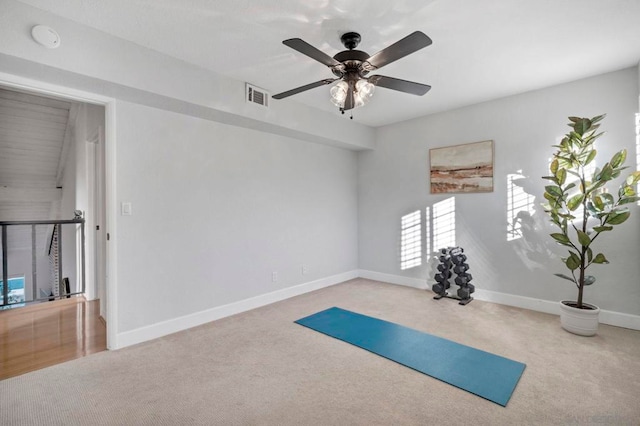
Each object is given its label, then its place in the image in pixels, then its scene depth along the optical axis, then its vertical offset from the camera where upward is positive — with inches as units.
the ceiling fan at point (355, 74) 77.2 +40.1
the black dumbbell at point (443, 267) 156.9 -30.5
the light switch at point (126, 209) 107.3 +1.0
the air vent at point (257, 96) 129.2 +51.6
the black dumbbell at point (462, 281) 151.8 -36.9
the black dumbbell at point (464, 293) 150.9 -42.8
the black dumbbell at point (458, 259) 152.8 -25.6
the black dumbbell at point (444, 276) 157.2 -35.5
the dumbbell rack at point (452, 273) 151.9 -34.6
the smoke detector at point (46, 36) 79.0 +48.1
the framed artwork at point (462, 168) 154.1 +23.0
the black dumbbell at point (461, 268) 152.6 -30.4
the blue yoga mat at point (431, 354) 81.7 -48.2
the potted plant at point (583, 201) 106.7 +3.0
